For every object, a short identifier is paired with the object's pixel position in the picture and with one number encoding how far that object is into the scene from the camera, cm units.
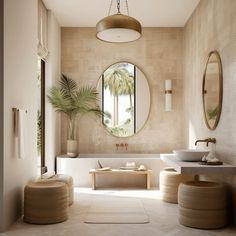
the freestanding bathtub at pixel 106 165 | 466
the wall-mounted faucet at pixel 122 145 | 513
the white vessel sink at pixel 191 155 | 321
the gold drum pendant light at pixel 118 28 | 316
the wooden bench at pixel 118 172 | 448
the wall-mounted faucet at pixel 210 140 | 345
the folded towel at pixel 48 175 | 356
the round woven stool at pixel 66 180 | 344
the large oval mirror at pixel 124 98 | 513
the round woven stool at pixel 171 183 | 373
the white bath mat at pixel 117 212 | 306
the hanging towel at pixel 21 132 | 302
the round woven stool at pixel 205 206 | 283
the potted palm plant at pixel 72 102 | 462
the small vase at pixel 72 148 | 472
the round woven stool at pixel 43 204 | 295
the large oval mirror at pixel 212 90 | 333
